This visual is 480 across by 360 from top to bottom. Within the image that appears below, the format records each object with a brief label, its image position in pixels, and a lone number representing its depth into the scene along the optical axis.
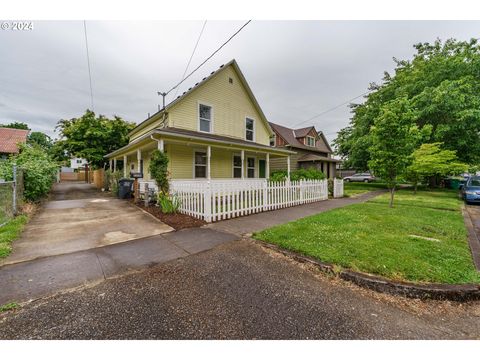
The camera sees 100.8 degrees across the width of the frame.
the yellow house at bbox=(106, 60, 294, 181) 11.05
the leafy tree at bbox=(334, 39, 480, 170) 14.73
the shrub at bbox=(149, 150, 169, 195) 8.10
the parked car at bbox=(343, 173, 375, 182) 33.90
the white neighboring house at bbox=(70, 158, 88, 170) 48.03
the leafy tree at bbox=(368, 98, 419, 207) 7.89
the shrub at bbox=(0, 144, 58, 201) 8.52
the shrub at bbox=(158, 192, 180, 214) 7.55
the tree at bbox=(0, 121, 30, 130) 51.88
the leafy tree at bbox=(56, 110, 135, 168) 20.94
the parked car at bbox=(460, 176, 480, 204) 11.12
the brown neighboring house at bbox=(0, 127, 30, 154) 20.20
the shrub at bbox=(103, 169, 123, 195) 13.69
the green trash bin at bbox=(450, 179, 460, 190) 20.76
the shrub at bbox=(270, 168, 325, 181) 12.69
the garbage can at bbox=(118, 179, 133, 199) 11.88
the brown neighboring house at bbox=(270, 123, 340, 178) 22.59
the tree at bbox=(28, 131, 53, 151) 51.71
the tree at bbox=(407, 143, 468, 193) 13.48
